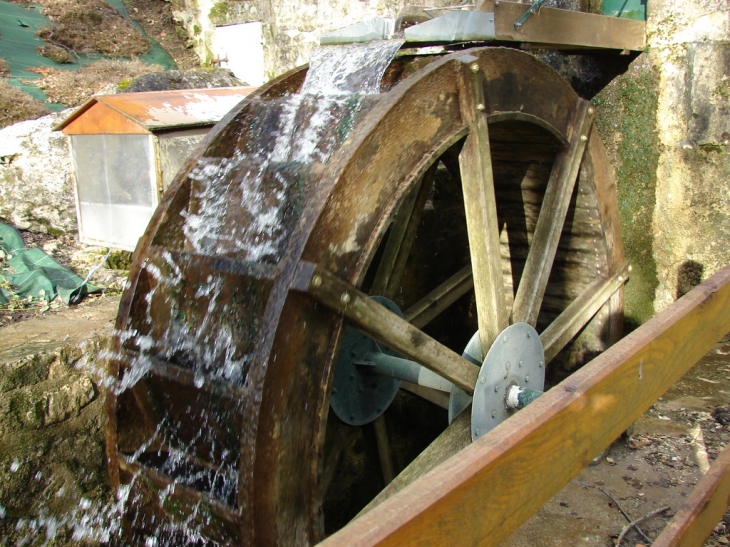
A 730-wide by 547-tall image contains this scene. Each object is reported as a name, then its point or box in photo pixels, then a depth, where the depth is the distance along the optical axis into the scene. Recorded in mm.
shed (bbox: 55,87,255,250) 3842
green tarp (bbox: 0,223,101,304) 3502
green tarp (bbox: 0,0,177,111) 6675
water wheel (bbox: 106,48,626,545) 1942
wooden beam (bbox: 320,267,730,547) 842
